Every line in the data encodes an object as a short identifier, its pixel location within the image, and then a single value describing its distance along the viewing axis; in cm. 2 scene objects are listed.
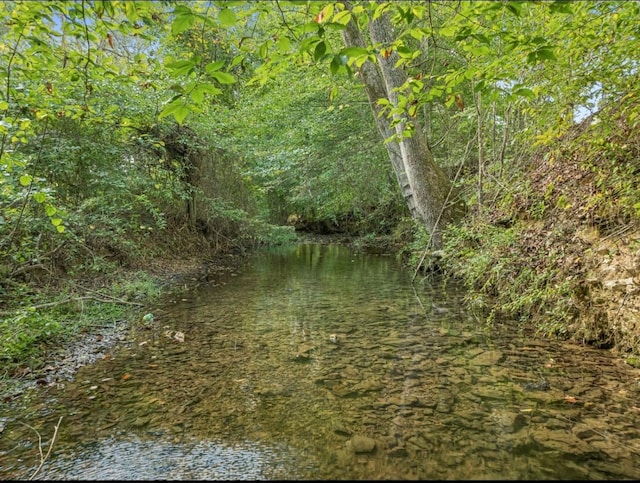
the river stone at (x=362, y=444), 251
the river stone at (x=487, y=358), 389
